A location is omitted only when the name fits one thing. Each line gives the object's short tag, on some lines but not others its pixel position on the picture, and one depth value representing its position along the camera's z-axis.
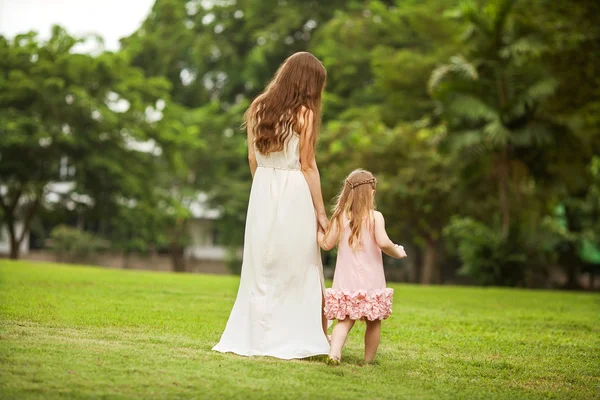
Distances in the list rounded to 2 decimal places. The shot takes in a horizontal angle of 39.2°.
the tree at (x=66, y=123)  30.77
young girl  7.18
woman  7.19
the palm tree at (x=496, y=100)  26.69
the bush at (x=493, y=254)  30.69
